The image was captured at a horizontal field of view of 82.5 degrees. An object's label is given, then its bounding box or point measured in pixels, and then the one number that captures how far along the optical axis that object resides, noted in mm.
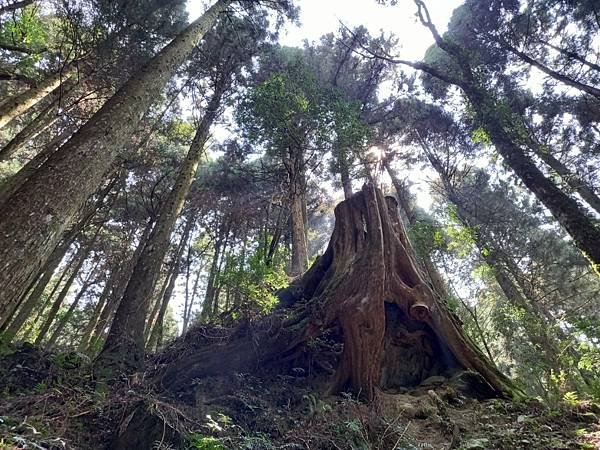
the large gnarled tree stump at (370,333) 5828
